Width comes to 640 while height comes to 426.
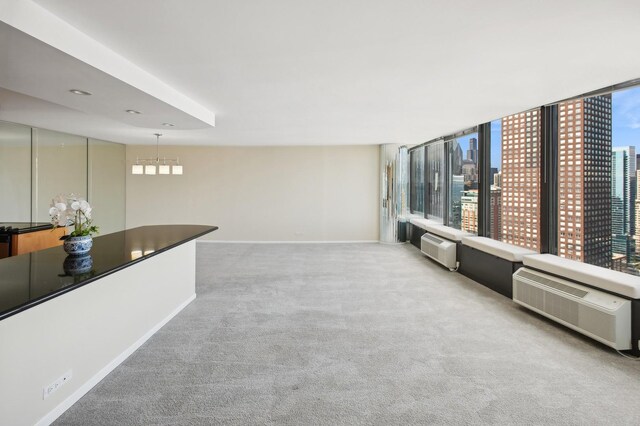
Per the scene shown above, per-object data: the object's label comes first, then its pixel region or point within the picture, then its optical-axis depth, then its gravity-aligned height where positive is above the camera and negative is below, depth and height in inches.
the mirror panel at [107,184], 322.0 +30.4
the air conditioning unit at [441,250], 228.1 -25.8
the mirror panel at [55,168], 256.7 +38.9
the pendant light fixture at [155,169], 265.7 +36.8
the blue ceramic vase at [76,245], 99.5 -9.6
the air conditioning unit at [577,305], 111.3 -34.2
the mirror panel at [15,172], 230.5 +29.5
